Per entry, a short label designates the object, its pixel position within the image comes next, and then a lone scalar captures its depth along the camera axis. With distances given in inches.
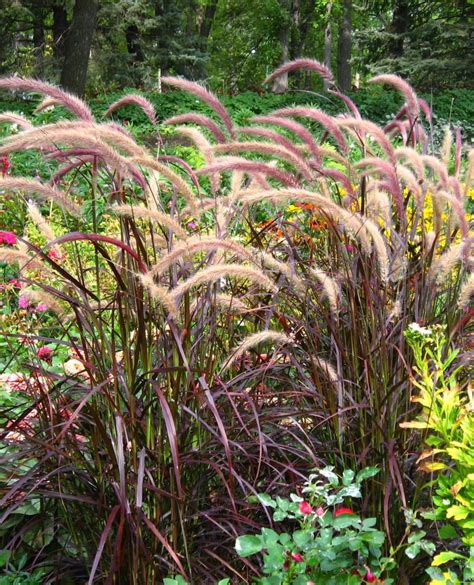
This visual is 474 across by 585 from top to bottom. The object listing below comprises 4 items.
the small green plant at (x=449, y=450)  76.7
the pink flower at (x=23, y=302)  123.6
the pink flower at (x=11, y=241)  172.7
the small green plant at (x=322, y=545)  78.7
